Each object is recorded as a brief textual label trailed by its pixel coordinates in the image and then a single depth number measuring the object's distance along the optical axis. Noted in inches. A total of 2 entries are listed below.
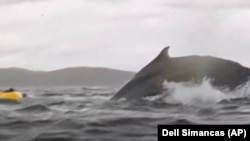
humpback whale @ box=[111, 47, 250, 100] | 767.1
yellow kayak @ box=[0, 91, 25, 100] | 1016.1
